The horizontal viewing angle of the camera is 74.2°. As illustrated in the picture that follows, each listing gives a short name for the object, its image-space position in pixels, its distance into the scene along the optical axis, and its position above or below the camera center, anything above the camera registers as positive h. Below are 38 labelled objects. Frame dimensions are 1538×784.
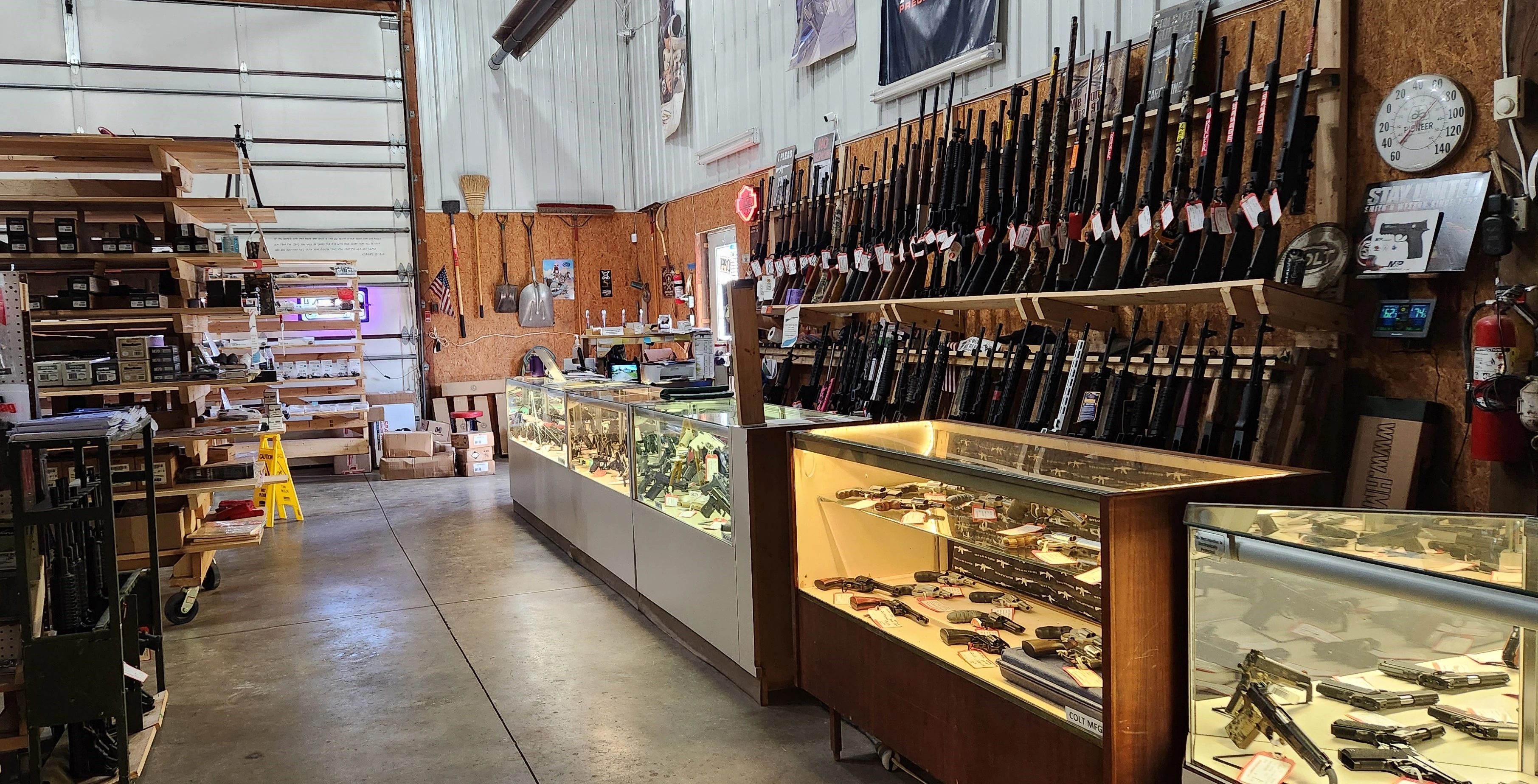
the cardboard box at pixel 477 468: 9.68 -1.30
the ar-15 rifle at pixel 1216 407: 3.28 -0.30
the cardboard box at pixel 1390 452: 3.03 -0.43
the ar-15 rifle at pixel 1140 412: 3.54 -0.33
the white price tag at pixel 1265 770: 1.81 -0.82
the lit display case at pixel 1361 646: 1.60 -0.58
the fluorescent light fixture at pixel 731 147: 8.02 +1.48
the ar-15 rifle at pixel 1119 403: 3.63 -0.31
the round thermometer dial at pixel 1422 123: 2.96 +0.56
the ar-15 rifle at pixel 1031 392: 4.08 -0.29
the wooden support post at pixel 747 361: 3.62 -0.13
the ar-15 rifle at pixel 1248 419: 3.13 -0.32
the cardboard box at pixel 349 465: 10.04 -1.29
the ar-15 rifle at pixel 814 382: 5.73 -0.33
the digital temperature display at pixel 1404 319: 3.01 -0.03
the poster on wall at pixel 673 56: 9.41 +2.57
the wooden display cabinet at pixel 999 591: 2.10 -0.78
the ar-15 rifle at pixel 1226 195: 3.22 +0.38
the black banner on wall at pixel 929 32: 5.27 +1.59
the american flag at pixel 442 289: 10.69 +0.46
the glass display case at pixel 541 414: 6.15 -0.55
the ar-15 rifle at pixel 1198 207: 3.28 +0.35
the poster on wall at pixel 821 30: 6.62 +1.98
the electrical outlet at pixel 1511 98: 2.66 +0.55
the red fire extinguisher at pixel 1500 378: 2.66 -0.18
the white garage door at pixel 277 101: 9.41 +2.31
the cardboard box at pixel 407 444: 9.62 -1.04
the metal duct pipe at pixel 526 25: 8.87 +2.79
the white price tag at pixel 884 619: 2.95 -0.87
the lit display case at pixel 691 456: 3.90 -0.54
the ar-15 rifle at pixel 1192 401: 3.33 -0.29
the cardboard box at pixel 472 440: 9.66 -1.03
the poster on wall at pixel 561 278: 11.19 +0.57
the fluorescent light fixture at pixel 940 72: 5.20 +1.36
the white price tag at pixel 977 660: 2.55 -0.86
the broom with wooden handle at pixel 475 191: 10.62 +1.47
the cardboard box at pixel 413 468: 9.52 -1.26
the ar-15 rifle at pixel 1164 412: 3.45 -0.33
